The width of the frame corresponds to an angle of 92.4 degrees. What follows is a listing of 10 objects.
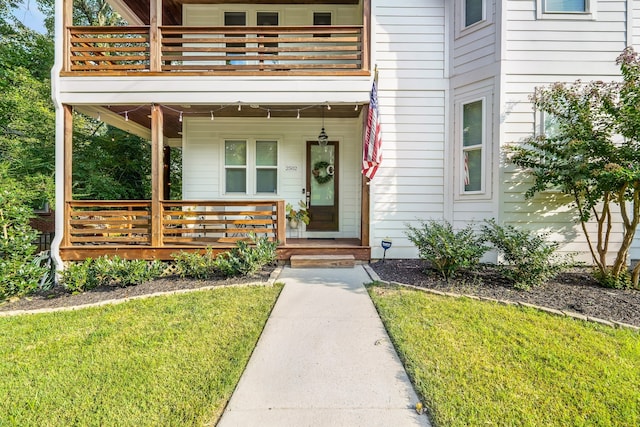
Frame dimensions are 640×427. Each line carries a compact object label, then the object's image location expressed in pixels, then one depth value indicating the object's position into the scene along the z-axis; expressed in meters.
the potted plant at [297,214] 7.62
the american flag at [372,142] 5.55
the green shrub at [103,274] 4.80
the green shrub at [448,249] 4.68
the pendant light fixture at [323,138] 7.61
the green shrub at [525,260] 4.45
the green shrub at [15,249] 4.67
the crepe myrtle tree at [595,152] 4.29
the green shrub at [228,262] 5.18
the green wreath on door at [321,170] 7.89
